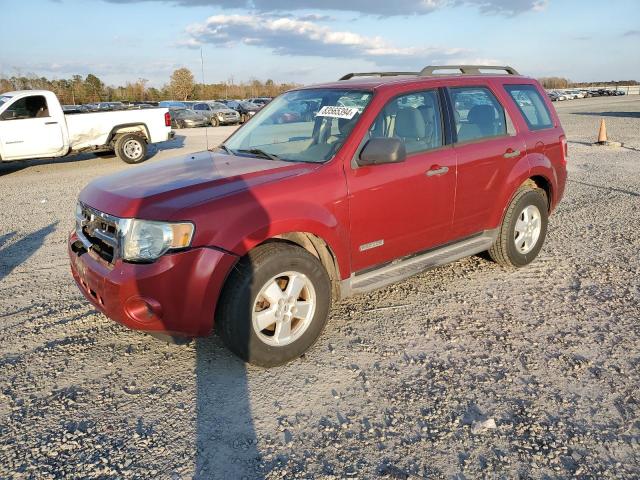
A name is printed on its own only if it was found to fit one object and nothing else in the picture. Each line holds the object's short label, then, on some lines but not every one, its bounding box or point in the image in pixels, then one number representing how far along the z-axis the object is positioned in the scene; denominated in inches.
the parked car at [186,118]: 1183.6
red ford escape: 123.6
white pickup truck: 466.9
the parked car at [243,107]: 1392.7
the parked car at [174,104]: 1250.6
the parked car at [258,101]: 1605.8
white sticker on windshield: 157.0
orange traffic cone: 598.1
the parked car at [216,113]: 1257.4
